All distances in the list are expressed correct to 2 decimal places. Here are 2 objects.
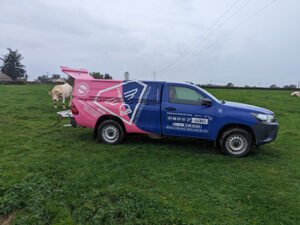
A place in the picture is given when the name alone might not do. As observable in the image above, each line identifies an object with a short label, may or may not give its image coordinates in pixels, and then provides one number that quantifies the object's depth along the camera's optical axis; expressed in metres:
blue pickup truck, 5.25
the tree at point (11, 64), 68.94
